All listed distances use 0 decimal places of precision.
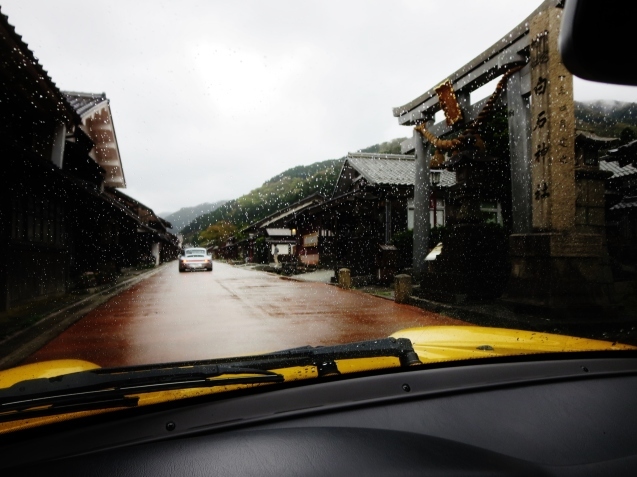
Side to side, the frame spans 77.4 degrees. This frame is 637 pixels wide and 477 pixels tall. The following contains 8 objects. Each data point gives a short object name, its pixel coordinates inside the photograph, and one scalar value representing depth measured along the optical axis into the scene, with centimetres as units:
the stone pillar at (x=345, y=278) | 1377
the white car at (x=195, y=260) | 2852
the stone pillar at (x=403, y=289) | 917
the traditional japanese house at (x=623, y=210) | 922
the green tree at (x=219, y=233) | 8469
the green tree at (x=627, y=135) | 1042
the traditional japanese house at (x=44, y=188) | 750
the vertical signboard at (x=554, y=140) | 605
